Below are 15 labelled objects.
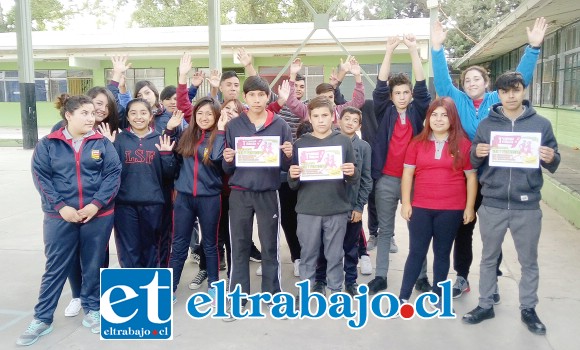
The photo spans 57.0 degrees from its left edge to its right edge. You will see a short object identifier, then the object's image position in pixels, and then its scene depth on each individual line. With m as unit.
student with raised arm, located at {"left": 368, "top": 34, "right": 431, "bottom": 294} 4.11
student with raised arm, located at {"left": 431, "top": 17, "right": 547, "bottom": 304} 3.88
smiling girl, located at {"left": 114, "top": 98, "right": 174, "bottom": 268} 3.95
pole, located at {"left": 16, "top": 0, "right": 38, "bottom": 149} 13.35
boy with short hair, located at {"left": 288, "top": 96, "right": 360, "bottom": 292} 3.83
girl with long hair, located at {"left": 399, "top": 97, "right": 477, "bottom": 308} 3.64
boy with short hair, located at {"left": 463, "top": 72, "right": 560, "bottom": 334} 3.44
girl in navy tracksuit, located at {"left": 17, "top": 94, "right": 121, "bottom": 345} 3.45
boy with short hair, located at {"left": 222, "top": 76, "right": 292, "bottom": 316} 3.83
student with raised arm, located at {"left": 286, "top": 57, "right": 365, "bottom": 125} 4.59
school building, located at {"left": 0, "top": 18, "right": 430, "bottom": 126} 18.98
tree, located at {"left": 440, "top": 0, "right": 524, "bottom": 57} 33.34
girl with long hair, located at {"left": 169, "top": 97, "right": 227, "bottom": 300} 3.97
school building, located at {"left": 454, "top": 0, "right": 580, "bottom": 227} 7.36
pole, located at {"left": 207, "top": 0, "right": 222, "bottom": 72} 9.41
